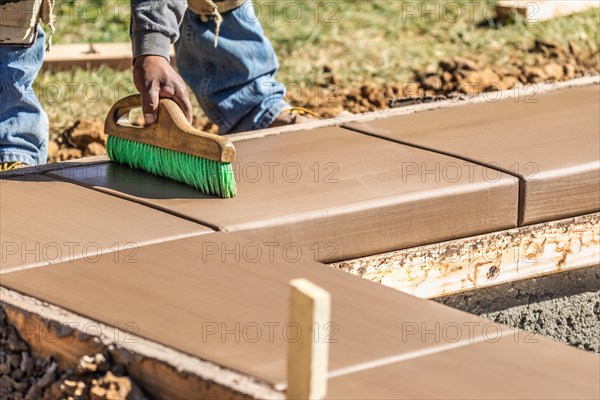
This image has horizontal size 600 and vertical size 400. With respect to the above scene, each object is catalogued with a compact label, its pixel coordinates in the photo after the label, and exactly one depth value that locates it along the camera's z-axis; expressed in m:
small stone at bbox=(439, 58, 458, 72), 10.31
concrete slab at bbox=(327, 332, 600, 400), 3.77
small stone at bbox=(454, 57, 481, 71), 10.21
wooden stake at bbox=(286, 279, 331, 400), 3.22
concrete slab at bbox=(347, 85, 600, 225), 5.81
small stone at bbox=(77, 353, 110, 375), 3.94
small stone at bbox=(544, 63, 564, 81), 9.97
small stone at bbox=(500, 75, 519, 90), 9.77
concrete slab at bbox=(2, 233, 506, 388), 4.00
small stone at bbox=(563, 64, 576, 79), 10.04
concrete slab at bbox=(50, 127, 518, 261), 5.26
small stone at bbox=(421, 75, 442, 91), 9.91
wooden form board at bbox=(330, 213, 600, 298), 5.49
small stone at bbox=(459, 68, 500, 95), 9.70
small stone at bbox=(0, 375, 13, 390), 4.19
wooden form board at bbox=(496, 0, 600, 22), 12.30
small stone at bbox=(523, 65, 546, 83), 9.93
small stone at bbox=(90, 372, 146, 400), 3.83
